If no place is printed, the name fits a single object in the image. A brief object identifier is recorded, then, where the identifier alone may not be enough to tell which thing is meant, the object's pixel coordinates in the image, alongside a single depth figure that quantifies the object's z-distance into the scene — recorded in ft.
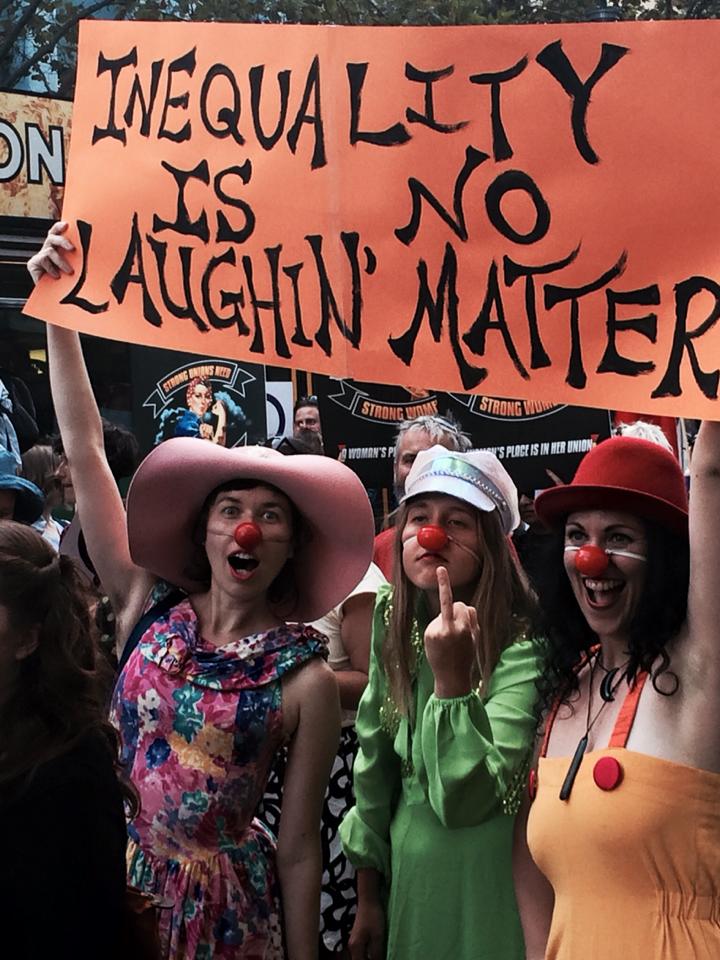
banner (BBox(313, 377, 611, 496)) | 19.26
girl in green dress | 9.73
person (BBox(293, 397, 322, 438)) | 23.56
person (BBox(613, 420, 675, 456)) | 17.34
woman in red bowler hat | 8.16
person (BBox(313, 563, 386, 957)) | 14.25
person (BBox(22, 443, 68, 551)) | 20.45
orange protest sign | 8.48
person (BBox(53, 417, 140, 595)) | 15.03
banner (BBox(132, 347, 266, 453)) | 25.94
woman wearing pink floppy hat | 10.01
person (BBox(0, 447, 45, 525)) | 16.56
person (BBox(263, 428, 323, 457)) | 15.29
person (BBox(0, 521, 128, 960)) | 7.18
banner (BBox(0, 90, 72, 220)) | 35.70
